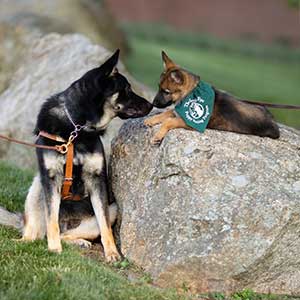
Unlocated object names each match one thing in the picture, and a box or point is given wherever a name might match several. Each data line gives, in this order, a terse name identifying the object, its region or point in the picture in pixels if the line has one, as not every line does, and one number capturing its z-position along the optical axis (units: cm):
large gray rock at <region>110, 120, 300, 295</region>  1124
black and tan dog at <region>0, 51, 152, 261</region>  1211
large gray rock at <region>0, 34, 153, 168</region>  1951
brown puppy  1235
